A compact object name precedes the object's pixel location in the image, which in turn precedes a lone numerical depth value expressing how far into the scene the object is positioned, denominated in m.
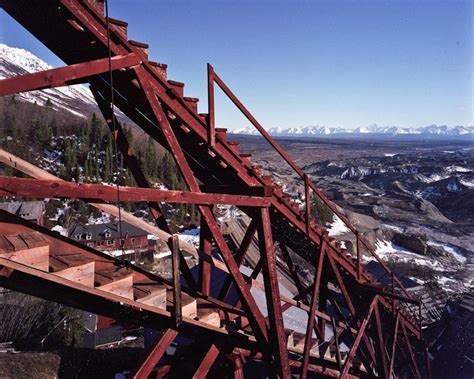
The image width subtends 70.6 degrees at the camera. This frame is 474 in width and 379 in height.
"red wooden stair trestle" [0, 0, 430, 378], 3.11
